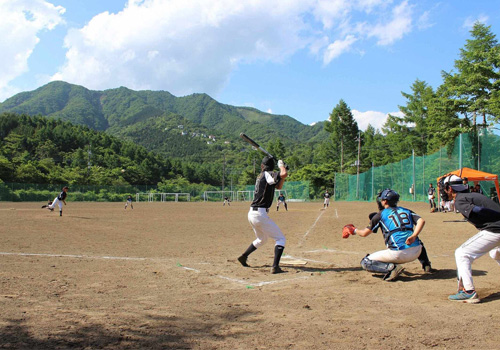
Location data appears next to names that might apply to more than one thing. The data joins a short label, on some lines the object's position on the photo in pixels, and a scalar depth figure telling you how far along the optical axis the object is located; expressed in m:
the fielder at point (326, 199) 34.82
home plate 7.68
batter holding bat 7.00
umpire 4.89
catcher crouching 6.14
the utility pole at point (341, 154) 74.81
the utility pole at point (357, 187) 50.47
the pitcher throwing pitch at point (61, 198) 21.97
